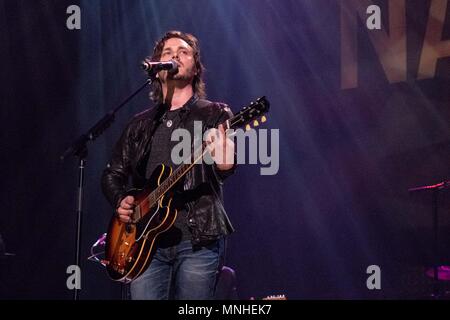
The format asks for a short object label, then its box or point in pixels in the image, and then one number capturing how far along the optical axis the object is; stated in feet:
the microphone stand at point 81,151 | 12.42
